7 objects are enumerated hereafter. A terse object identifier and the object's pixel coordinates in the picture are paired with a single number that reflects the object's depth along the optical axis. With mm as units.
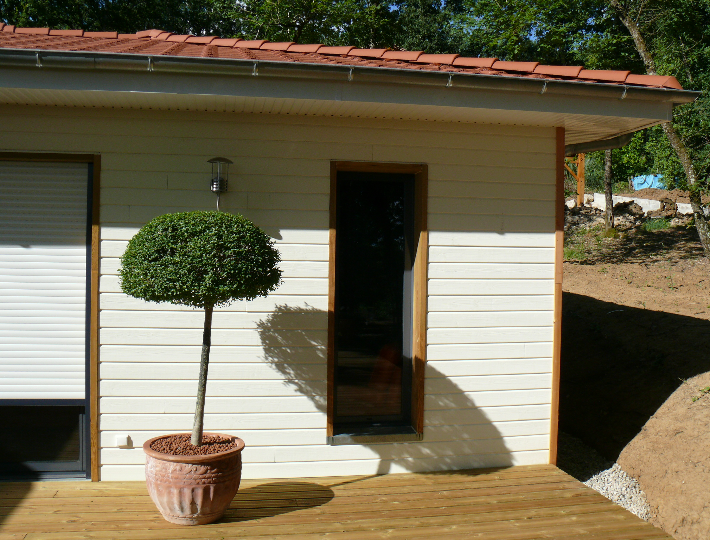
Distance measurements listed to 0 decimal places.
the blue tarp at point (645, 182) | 22391
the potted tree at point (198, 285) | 2908
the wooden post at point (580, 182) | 16281
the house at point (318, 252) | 3668
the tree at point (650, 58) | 8938
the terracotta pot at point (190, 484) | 3064
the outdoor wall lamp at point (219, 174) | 3645
